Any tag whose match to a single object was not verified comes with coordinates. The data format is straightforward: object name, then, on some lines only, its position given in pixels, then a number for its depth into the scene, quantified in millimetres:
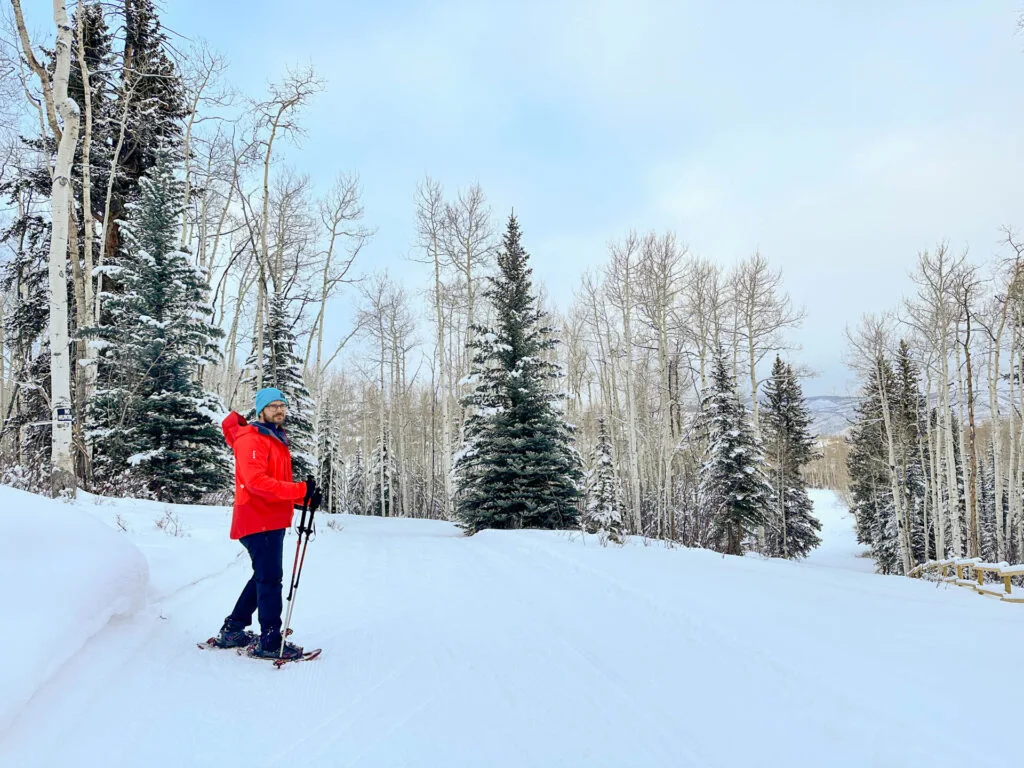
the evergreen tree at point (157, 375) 11922
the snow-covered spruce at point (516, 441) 13898
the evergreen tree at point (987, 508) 28338
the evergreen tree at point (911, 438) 25141
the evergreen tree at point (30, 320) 13172
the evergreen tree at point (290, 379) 17547
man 3672
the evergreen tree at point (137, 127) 14367
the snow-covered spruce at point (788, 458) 26516
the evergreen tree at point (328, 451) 29656
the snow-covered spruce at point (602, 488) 21234
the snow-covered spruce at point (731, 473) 19031
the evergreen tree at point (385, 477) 31509
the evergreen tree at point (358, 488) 38781
